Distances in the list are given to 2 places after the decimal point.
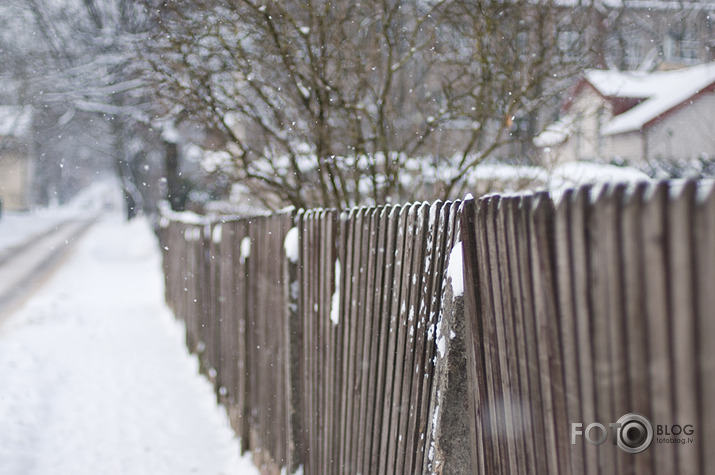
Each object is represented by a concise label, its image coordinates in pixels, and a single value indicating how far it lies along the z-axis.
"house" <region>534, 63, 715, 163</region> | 24.86
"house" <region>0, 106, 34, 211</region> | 50.40
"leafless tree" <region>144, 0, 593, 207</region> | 5.58
